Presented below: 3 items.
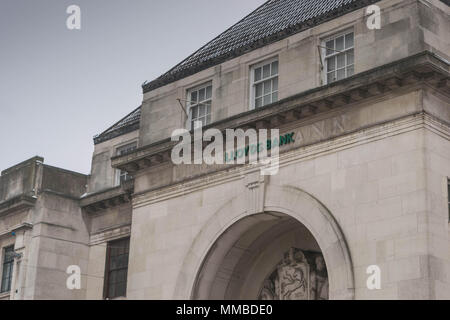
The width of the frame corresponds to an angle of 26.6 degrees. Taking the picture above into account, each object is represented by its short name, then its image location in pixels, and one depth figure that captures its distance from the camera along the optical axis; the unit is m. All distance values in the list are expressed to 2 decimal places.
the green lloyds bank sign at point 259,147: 30.53
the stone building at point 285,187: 27.27
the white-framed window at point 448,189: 27.49
